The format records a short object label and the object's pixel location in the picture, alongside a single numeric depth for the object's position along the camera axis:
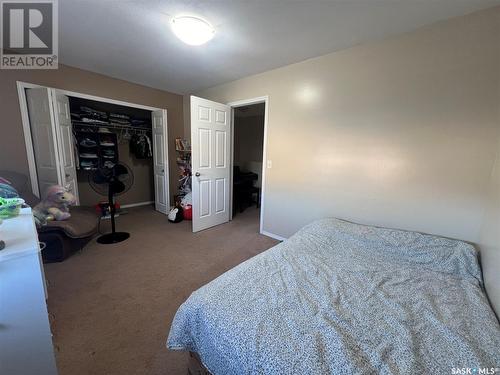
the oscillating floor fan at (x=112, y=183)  2.81
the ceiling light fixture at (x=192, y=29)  1.69
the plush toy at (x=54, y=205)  2.31
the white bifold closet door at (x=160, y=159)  3.81
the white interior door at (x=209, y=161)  2.96
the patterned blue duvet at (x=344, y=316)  0.83
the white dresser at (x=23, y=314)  0.77
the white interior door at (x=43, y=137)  2.58
